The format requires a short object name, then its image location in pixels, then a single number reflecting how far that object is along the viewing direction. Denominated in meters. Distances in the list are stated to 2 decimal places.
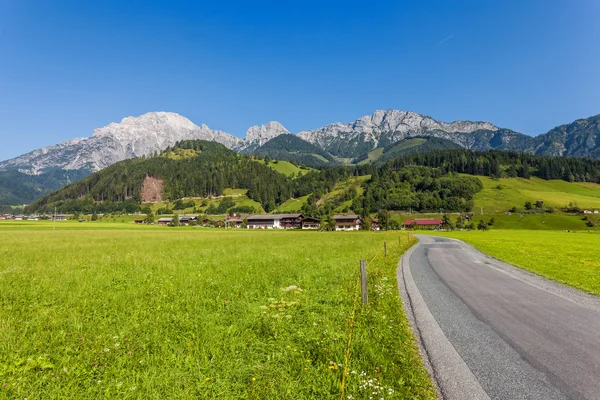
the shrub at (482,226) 161.34
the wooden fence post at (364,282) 12.77
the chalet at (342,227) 195.82
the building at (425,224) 187.88
